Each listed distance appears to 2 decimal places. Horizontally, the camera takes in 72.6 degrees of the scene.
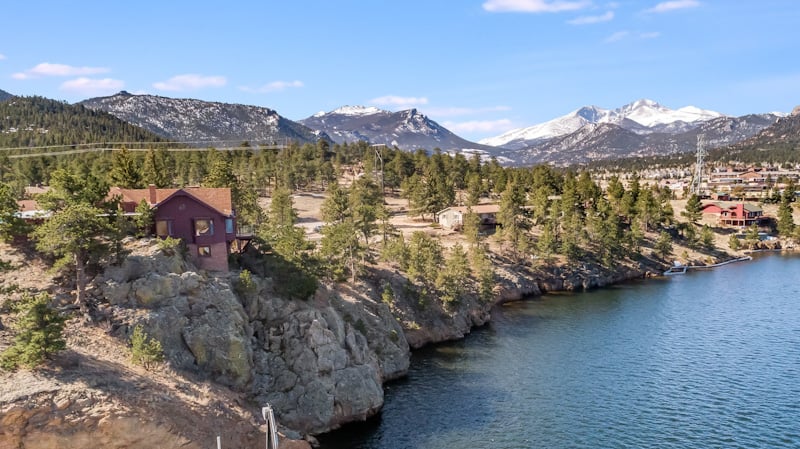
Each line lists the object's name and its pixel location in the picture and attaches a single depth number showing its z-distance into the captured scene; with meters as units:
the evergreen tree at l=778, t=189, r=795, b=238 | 136.38
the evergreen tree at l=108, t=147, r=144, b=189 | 66.31
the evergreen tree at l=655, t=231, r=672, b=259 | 110.19
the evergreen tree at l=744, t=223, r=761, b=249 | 130.88
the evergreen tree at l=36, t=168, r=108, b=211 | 38.81
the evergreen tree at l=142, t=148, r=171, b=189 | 73.28
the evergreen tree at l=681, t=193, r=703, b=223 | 136.00
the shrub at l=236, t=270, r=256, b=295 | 43.88
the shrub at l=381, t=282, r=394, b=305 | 62.08
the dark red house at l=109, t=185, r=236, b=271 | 45.62
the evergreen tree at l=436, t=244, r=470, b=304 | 67.81
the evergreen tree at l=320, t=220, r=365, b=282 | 64.69
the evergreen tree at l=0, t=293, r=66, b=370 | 28.39
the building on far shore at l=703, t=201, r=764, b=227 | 145.25
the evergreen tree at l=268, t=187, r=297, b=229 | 82.84
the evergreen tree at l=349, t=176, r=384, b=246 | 80.75
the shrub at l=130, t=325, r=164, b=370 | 32.94
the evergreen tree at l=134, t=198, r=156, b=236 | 42.62
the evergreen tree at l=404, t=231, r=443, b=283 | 70.81
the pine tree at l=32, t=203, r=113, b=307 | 35.47
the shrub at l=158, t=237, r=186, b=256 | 41.09
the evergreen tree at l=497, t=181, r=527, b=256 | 95.50
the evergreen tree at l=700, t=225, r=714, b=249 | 119.88
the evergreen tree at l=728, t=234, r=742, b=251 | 124.46
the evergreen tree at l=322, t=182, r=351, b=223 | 82.51
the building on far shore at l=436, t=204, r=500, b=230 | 110.62
